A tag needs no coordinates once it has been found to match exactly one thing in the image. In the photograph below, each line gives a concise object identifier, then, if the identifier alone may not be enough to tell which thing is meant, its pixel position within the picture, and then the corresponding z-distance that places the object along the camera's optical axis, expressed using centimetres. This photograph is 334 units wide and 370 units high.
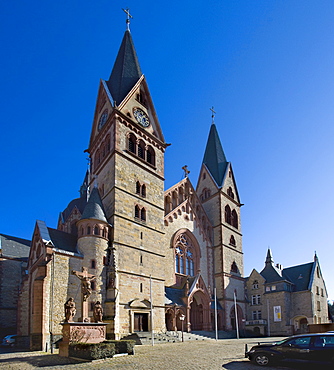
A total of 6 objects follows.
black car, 1227
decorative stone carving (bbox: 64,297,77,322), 1809
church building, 2530
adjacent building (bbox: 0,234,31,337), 3552
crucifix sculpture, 1916
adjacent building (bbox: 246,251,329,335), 4331
